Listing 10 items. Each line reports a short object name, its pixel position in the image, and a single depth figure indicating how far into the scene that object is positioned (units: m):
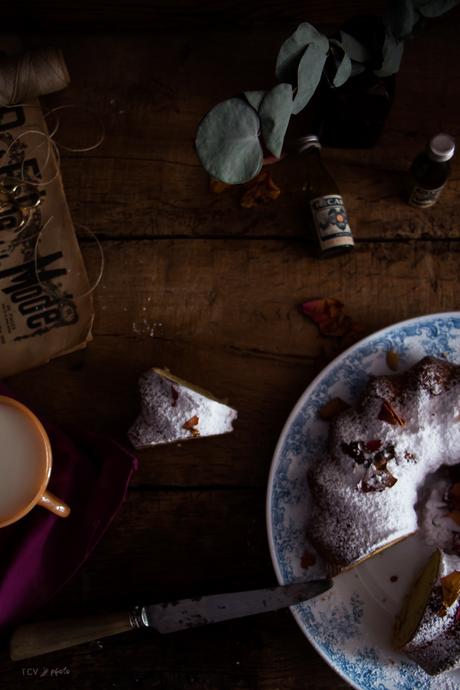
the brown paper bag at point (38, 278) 1.09
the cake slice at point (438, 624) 0.90
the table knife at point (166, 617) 0.95
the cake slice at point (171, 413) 0.97
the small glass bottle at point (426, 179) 1.02
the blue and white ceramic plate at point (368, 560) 0.99
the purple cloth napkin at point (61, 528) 1.00
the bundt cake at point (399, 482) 0.91
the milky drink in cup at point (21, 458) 0.91
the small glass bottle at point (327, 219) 1.03
